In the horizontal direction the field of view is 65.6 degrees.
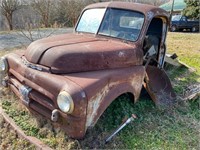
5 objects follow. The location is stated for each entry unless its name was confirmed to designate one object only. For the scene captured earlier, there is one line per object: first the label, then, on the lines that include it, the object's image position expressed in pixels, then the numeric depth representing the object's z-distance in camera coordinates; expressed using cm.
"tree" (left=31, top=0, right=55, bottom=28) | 1179
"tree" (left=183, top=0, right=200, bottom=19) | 1090
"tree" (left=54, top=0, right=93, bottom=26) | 1260
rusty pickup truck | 186
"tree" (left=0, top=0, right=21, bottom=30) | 1198
